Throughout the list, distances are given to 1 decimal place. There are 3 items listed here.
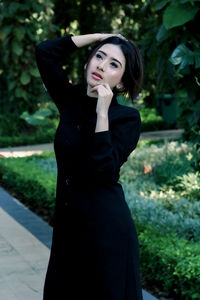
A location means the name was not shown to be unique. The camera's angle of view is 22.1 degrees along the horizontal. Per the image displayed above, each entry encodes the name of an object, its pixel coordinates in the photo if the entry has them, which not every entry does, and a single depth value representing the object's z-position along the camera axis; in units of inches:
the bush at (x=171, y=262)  144.0
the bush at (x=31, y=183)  249.3
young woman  87.2
